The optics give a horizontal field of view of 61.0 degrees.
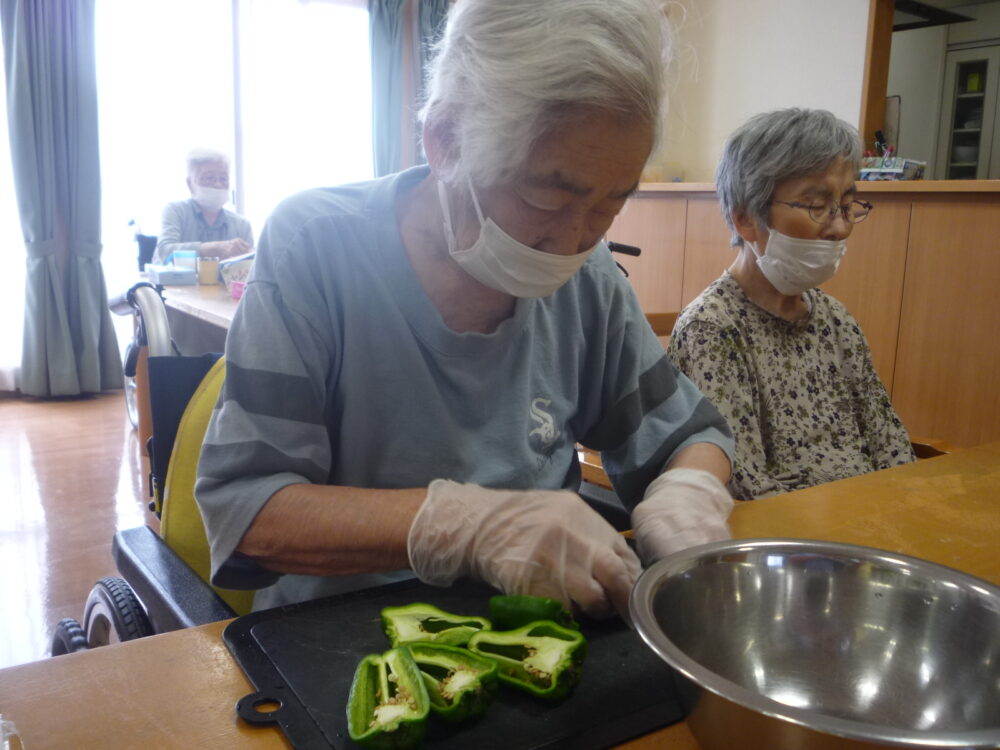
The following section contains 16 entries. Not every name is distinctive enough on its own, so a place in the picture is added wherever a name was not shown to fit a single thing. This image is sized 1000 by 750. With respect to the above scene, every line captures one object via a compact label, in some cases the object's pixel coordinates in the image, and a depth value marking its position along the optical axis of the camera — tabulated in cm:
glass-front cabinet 545
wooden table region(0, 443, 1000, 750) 58
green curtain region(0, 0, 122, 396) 436
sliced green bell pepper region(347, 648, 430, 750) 56
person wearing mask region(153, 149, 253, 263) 444
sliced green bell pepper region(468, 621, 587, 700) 63
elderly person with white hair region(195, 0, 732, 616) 82
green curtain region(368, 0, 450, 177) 531
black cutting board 59
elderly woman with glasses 160
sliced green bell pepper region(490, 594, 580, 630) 70
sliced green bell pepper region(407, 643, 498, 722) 59
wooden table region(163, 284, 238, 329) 251
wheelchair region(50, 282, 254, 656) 88
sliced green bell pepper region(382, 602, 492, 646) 69
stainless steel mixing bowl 64
